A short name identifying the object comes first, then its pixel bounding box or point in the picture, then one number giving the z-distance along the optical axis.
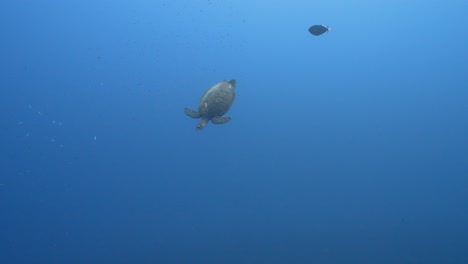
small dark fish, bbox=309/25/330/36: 3.69
